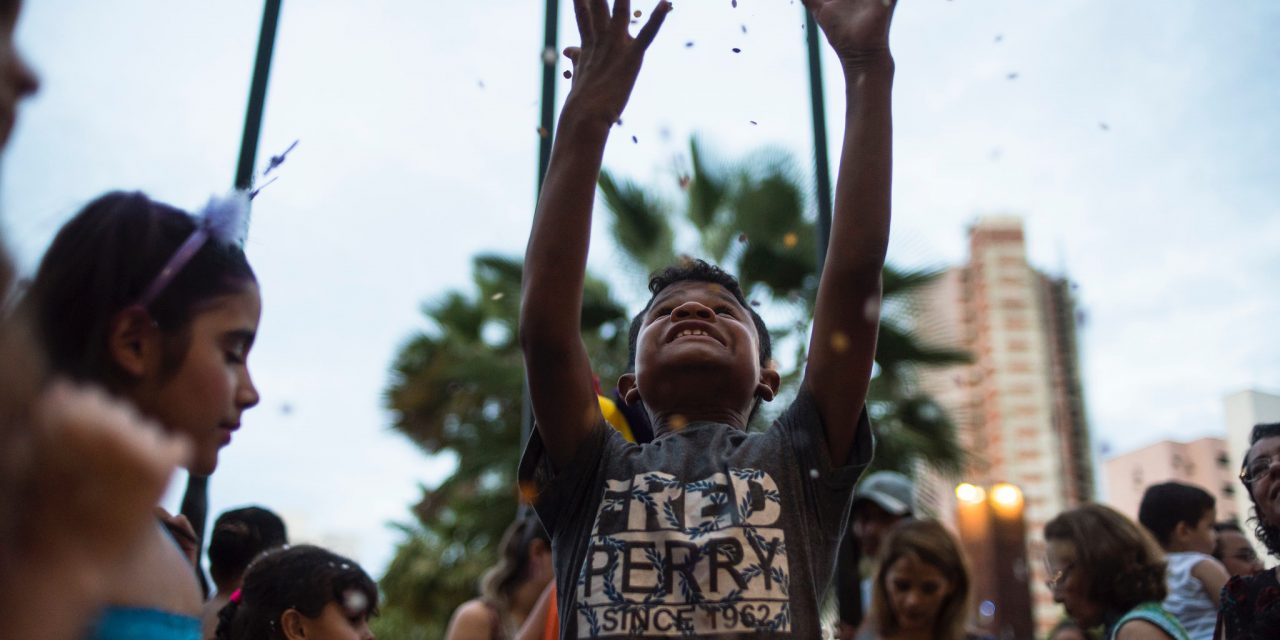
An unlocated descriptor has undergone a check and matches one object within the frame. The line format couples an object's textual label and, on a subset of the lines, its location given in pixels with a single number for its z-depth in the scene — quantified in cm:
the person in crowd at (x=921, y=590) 309
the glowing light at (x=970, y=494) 816
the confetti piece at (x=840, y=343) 163
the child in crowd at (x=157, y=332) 119
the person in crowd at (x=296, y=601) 221
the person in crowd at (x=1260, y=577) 230
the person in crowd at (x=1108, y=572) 279
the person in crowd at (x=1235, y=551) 393
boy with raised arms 149
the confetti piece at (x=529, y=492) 168
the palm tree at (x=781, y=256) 788
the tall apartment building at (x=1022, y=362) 4156
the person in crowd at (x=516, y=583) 372
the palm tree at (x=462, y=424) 862
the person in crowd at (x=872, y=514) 411
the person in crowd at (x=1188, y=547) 338
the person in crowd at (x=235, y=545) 263
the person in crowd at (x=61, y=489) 77
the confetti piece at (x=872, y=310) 163
